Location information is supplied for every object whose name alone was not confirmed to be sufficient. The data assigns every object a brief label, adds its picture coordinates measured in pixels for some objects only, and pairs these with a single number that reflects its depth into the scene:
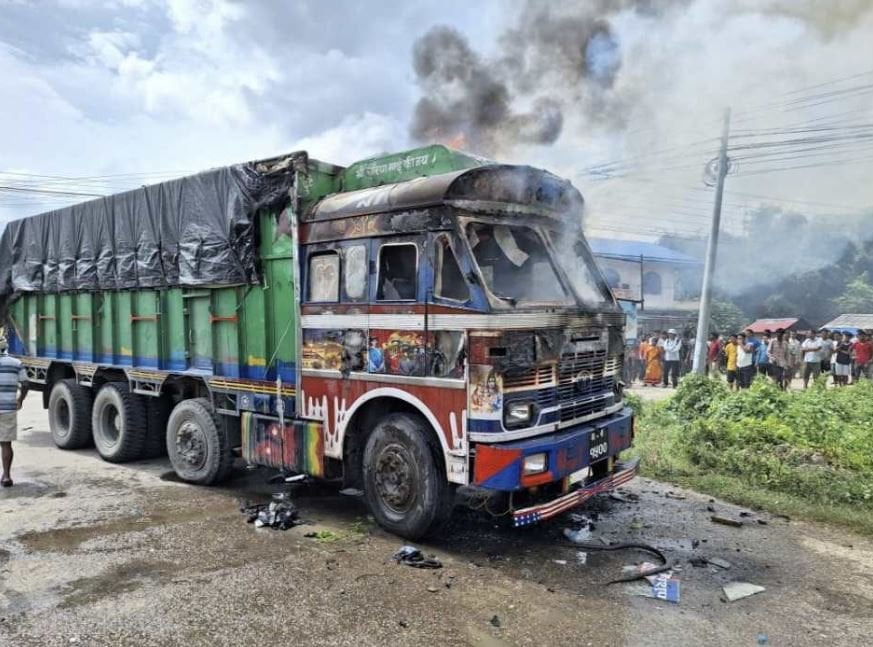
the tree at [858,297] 31.97
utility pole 13.46
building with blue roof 29.20
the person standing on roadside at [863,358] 15.90
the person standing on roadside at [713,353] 17.38
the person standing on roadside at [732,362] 14.73
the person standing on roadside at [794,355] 15.82
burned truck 4.79
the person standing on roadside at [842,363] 14.78
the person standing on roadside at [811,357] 15.77
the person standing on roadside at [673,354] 17.08
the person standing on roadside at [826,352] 15.78
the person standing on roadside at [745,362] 14.24
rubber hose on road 4.60
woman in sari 17.44
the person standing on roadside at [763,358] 14.58
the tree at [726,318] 32.73
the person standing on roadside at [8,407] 7.16
